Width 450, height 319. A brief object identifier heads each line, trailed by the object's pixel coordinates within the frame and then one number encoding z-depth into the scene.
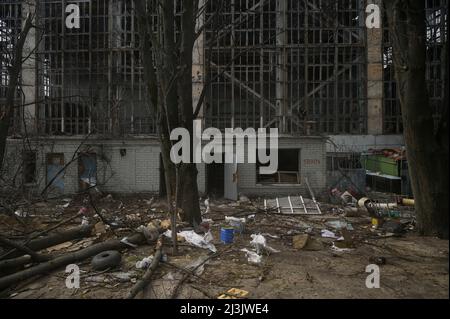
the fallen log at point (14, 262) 4.59
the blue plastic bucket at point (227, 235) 6.28
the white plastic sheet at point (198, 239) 5.88
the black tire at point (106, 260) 4.80
